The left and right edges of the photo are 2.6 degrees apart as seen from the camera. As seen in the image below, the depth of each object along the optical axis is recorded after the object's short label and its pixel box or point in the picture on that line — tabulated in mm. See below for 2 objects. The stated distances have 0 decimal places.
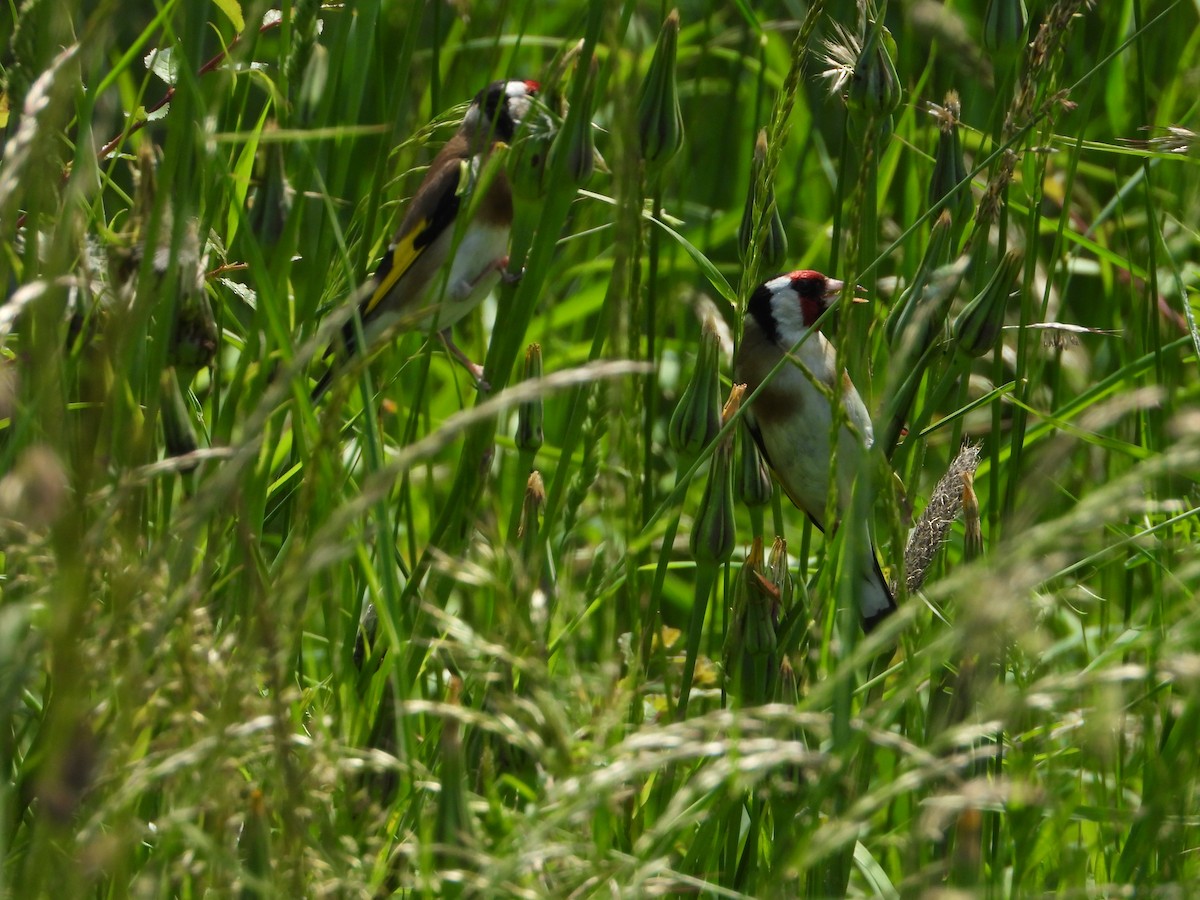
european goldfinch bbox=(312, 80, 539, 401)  7698
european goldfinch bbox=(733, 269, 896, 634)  7622
